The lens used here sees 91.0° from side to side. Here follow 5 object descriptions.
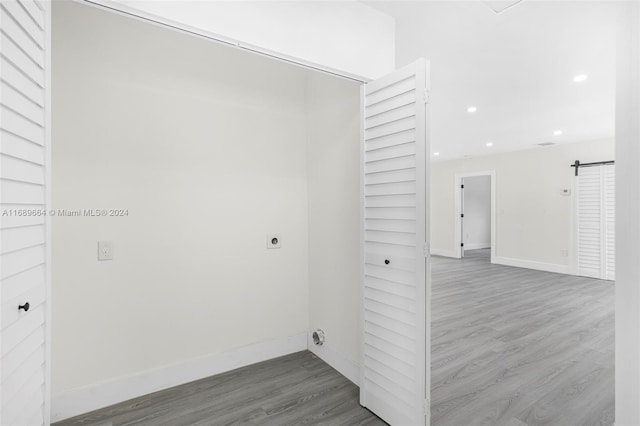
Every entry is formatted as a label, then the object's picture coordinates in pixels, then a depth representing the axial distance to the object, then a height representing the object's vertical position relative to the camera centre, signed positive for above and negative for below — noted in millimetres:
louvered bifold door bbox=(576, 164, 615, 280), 5727 -177
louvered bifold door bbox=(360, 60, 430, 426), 1727 -221
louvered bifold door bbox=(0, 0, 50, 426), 904 +3
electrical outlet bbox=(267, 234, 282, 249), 2748 -260
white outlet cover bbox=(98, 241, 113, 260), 2066 -257
